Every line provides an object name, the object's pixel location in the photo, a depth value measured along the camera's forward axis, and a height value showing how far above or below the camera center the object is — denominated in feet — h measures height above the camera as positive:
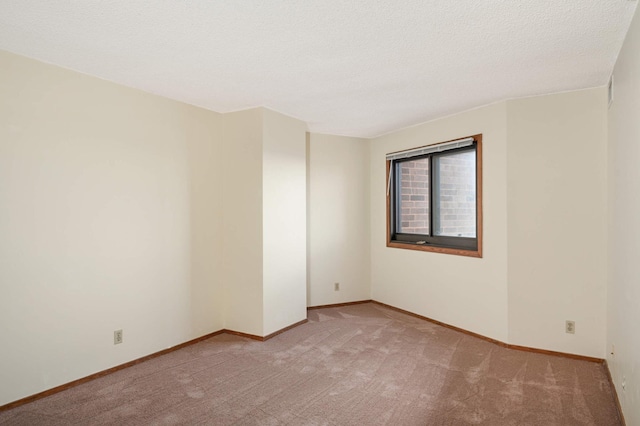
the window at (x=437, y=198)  12.00 +0.54
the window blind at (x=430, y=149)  11.71 +2.31
